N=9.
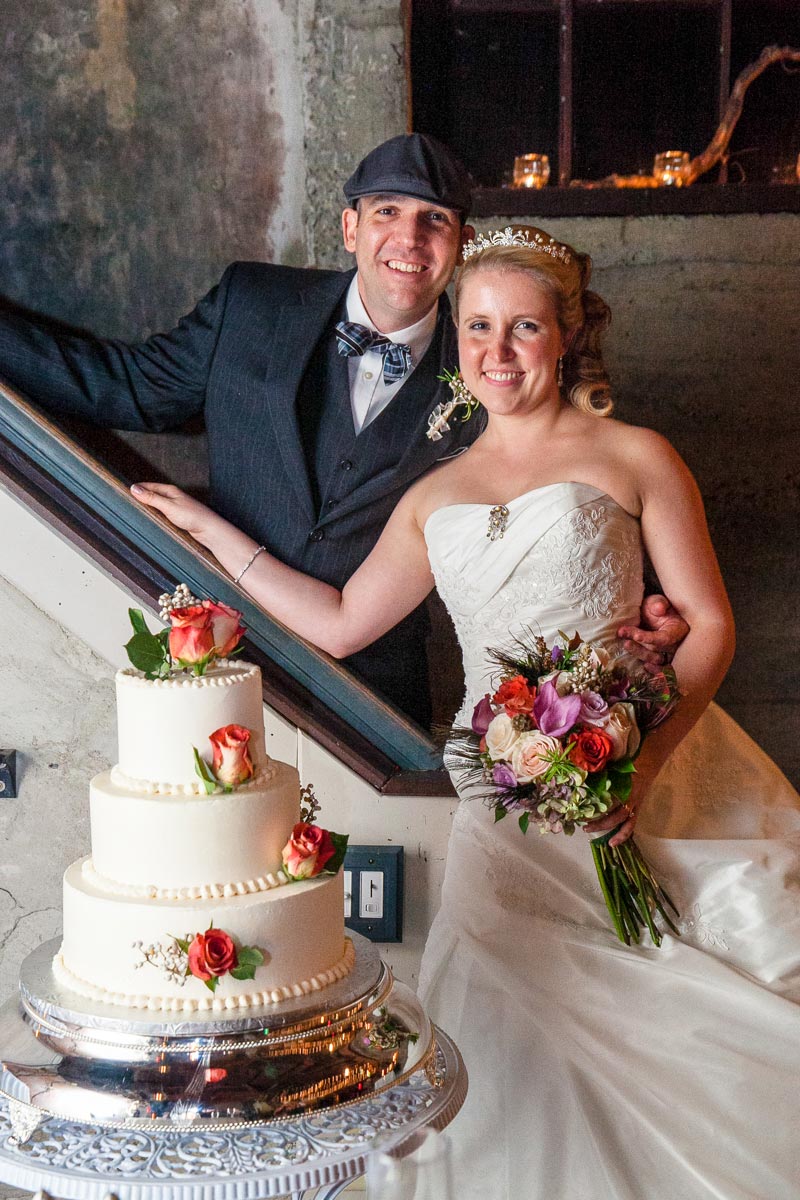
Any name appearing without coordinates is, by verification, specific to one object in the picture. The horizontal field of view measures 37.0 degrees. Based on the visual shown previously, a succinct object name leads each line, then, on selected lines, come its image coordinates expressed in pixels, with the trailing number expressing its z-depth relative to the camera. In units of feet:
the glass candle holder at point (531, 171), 10.21
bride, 5.54
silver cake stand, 4.28
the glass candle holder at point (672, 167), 10.34
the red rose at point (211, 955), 4.72
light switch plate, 7.87
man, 8.16
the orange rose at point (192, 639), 5.18
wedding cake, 4.87
